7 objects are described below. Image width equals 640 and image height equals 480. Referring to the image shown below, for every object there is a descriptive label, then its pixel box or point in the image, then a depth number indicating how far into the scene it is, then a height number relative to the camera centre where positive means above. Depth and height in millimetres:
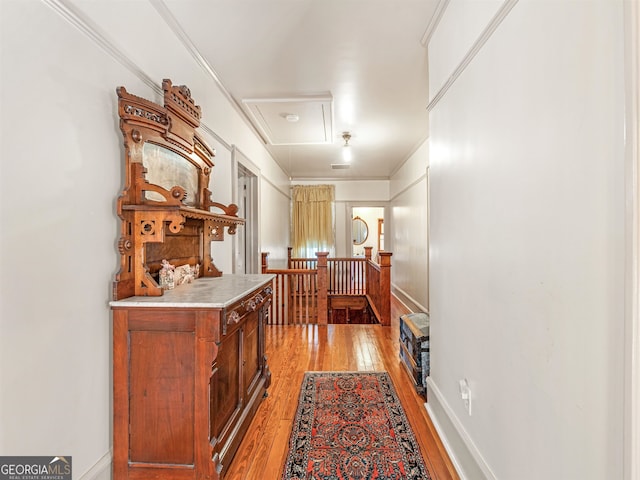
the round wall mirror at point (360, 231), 10508 +334
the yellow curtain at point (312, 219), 7539 +529
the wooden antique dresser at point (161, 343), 1515 -505
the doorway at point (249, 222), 4324 +267
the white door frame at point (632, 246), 670 -10
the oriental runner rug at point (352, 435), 1719 -1258
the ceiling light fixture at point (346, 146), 4477 +1486
